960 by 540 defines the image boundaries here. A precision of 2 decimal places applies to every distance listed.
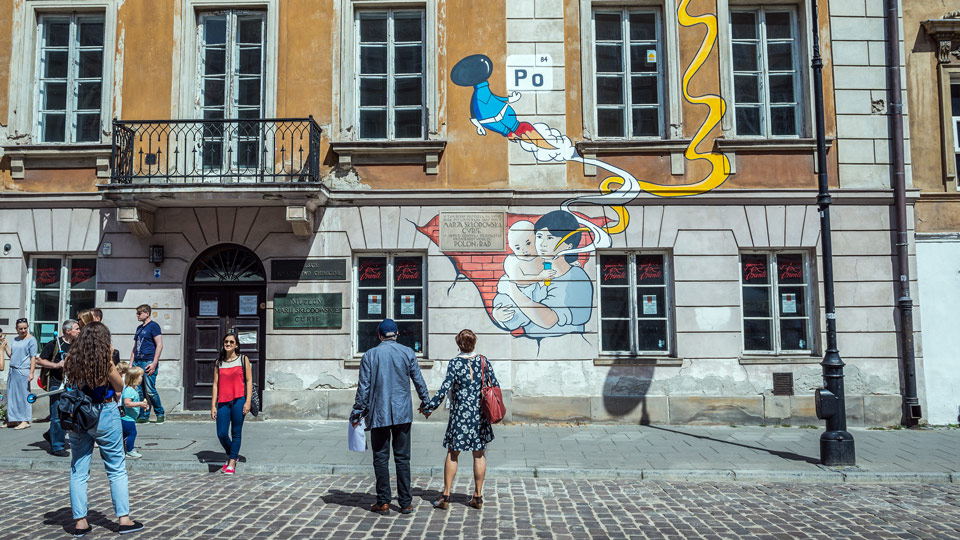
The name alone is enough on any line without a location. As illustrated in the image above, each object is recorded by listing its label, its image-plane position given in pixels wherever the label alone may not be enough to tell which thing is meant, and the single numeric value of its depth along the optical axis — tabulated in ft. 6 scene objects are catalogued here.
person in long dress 32.60
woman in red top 24.64
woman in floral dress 19.94
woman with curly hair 17.28
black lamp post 25.79
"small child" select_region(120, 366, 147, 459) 24.75
